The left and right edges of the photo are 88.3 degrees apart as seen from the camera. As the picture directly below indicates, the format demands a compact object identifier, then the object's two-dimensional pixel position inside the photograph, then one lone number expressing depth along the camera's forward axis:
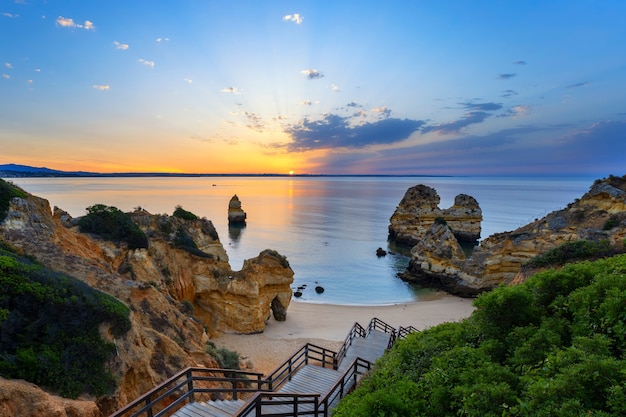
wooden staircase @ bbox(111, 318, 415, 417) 6.79
